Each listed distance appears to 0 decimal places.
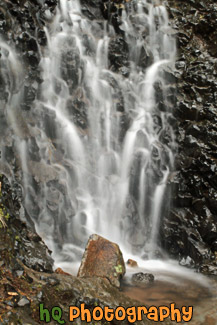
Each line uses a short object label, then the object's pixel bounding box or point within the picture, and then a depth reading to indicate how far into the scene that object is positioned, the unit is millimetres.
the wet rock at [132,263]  7461
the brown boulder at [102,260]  6254
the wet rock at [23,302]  3400
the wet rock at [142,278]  6633
